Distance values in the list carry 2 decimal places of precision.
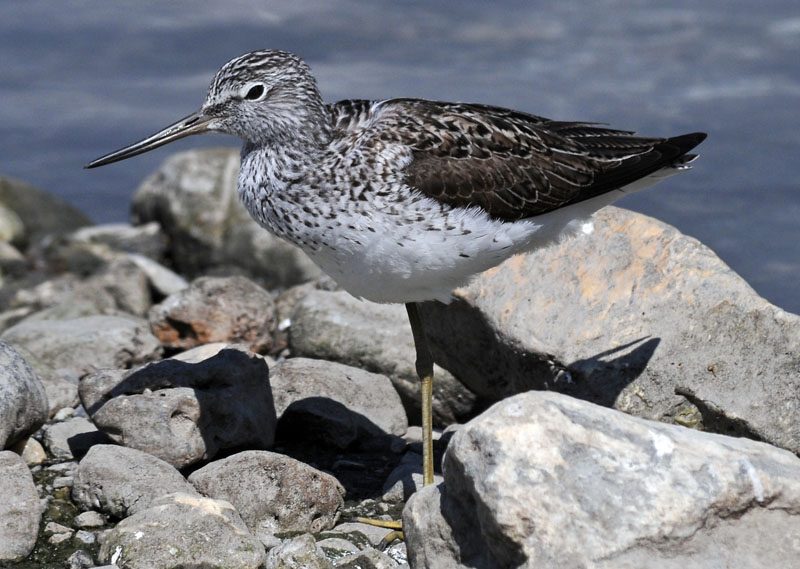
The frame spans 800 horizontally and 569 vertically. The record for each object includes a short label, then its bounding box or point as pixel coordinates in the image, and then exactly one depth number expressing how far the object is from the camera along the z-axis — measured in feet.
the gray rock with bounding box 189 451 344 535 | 45.70
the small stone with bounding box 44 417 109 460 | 51.44
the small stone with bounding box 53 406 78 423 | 55.47
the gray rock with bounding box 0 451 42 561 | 43.32
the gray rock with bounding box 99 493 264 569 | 40.81
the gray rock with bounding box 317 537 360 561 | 44.34
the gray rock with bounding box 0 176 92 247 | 102.37
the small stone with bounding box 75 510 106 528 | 45.50
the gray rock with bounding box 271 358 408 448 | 53.52
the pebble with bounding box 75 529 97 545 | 44.52
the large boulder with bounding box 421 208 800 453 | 48.39
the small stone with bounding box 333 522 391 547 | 46.75
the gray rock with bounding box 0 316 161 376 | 61.98
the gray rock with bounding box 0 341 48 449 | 47.65
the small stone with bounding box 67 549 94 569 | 42.50
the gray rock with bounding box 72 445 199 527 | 45.14
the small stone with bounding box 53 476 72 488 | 48.34
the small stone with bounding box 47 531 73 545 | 44.39
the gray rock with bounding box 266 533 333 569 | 41.39
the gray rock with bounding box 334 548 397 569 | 43.16
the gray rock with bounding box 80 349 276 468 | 47.93
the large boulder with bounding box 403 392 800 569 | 34.71
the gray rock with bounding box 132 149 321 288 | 92.32
